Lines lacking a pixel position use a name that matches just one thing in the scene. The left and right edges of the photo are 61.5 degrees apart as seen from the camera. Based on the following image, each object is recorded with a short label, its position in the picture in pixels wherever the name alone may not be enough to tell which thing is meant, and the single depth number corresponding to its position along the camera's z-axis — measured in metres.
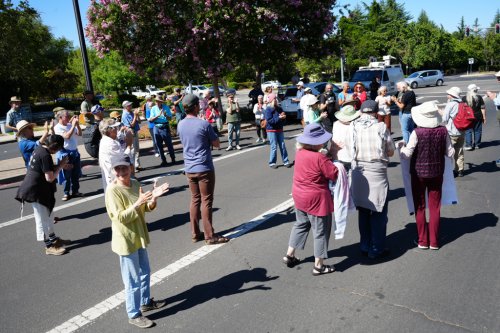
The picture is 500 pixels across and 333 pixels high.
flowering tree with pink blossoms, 16.41
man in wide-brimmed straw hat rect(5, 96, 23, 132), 10.80
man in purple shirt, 5.61
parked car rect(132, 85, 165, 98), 48.44
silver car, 40.09
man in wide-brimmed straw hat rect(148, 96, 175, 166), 11.46
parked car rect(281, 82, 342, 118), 19.03
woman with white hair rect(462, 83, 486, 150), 9.95
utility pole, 12.44
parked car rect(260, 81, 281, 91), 49.14
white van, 23.77
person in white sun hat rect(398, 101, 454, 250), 5.04
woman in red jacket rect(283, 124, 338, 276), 4.42
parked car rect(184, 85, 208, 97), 44.96
